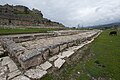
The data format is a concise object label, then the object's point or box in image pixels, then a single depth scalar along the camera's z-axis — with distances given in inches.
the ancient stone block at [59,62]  92.3
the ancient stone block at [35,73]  73.0
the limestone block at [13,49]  95.6
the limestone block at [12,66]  83.8
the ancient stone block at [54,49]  108.3
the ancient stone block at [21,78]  70.7
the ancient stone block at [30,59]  79.6
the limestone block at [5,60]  95.1
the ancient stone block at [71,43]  148.9
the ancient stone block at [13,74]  74.0
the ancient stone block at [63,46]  126.7
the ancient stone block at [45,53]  96.6
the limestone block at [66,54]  109.4
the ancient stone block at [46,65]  85.8
